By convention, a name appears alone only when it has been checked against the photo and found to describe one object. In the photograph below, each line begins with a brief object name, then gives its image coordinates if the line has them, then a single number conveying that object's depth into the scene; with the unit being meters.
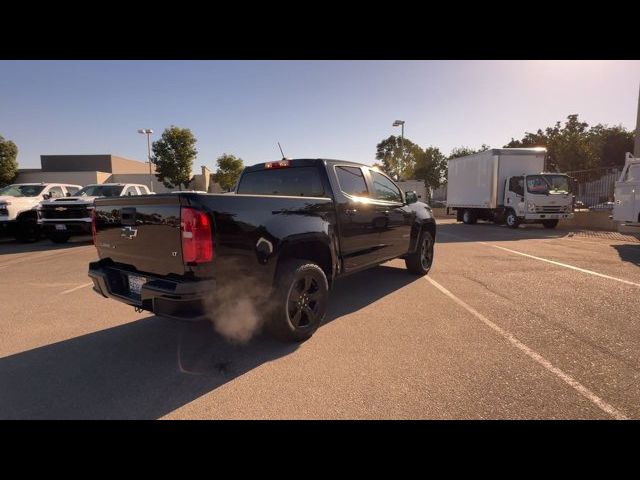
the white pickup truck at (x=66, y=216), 11.14
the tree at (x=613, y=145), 42.00
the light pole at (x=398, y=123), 27.77
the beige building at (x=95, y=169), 48.44
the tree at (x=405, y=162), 38.25
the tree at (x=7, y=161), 37.72
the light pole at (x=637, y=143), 14.37
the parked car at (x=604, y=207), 16.63
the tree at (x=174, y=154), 39.19
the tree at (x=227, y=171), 55.00
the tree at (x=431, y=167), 42.33
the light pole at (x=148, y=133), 35.44
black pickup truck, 2.80
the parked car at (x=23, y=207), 11.48
